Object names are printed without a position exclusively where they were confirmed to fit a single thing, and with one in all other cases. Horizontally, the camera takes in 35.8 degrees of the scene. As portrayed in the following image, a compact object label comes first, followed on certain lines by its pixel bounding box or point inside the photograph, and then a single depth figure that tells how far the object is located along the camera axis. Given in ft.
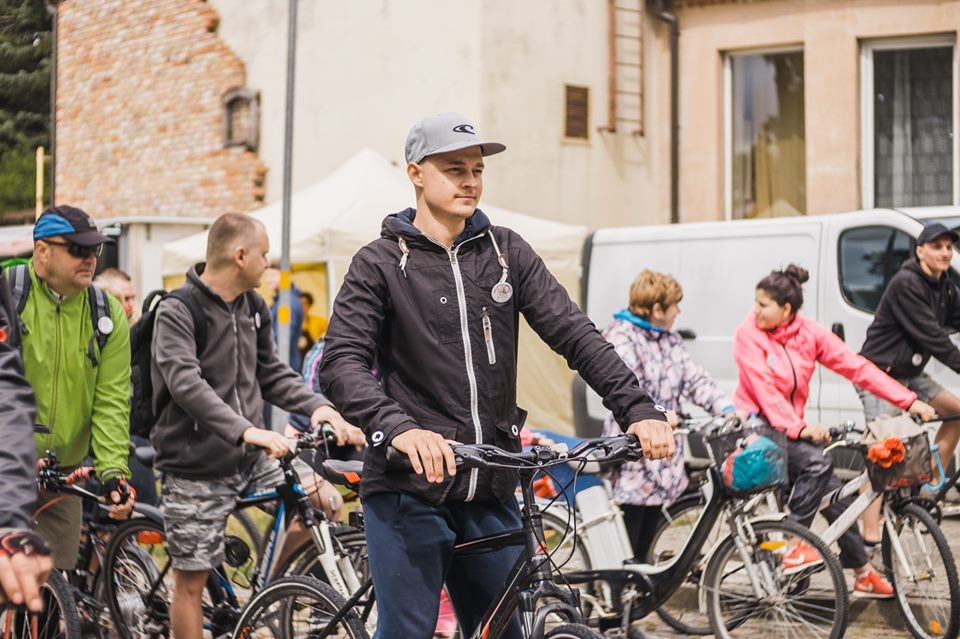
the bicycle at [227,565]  16.99
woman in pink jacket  21.90
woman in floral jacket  21.93
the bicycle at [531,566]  11.47
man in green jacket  17.54
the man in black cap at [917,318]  25.88
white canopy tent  45.88
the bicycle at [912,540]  20.38
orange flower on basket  20.12
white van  33.37
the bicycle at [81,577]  17.79
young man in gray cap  11.91
